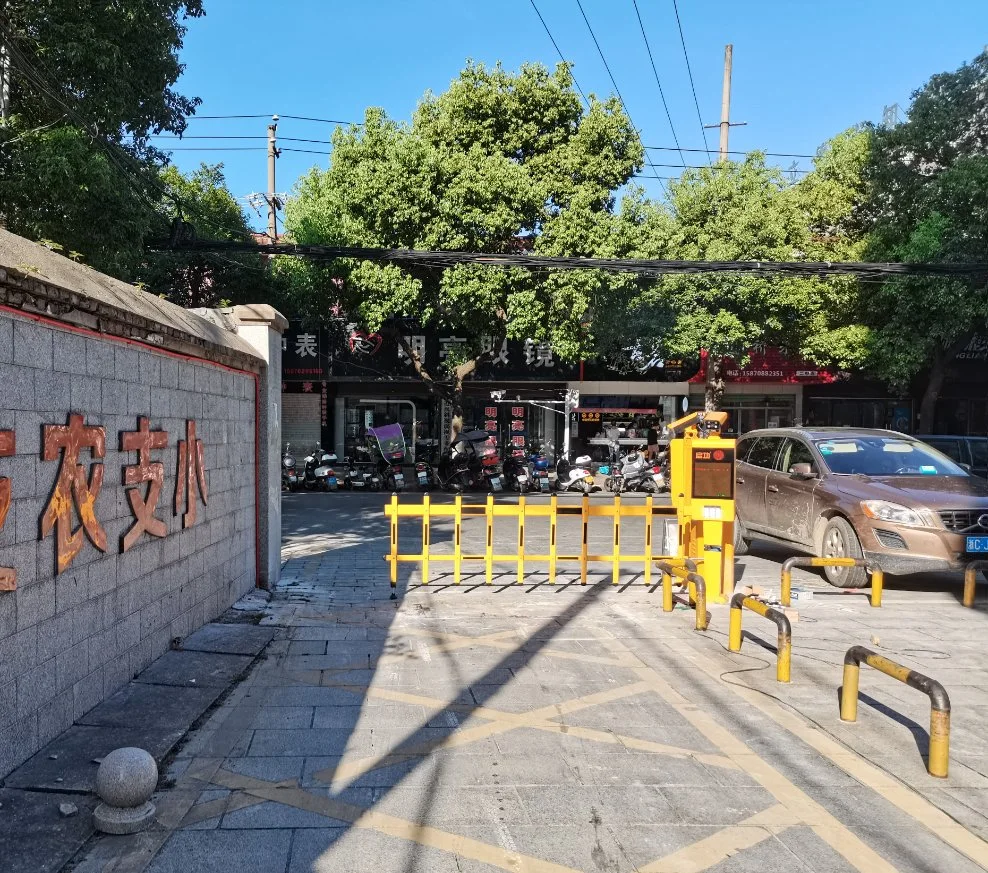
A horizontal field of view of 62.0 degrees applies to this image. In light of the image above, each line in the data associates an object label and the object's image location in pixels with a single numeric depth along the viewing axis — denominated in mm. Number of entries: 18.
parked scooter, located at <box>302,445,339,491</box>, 21172
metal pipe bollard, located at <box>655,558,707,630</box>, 7262
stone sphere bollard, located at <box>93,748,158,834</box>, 3467
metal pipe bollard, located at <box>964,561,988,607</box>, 8328
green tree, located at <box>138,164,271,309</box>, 20594
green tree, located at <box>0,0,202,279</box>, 10188
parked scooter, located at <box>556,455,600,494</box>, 20203
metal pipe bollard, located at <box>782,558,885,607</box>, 8297
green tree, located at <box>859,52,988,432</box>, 19734
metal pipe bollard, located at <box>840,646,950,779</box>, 4152
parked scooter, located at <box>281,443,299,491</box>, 21453
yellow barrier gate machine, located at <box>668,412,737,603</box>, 8336
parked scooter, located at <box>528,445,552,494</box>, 21188
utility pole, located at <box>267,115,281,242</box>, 26062
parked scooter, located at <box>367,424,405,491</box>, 21391
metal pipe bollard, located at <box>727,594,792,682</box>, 5664
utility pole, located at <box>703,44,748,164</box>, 26756
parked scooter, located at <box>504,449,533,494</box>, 20594
